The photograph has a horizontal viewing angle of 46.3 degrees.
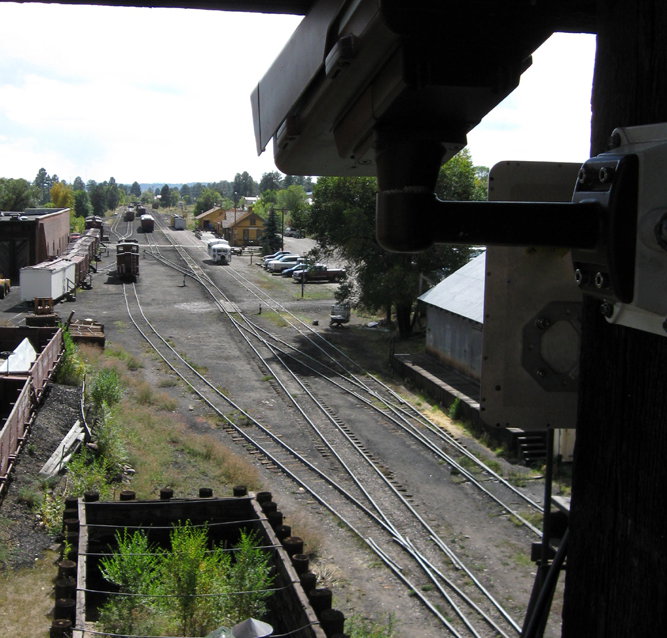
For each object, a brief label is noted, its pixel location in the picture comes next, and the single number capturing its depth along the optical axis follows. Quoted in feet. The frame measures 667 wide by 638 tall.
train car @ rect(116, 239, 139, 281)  148.15
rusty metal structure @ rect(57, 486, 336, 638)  28.04
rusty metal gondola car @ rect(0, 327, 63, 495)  43.98
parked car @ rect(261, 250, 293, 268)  188.75
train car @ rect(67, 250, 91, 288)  132.56
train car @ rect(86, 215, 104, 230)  259.78
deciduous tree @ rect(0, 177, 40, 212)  264.31
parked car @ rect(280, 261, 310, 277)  171.00
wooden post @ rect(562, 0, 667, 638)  3.87
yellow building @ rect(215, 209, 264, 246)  276.62
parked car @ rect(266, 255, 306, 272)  179.11
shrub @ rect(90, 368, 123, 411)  60.59
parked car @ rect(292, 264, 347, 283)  160.22
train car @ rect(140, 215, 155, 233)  300.61
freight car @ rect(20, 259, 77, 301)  111.14
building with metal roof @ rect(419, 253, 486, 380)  74.69
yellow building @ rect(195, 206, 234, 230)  349.00
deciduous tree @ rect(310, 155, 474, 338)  95.76
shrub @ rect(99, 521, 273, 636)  29.76
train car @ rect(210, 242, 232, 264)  191.31
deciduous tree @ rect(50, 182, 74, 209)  335.26
